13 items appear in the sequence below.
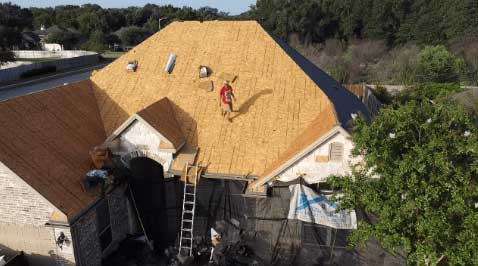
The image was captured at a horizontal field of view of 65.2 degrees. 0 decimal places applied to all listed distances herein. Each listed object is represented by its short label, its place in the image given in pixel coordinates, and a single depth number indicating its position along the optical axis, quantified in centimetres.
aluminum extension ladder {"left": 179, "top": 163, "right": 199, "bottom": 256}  1705
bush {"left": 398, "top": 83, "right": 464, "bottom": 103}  4619
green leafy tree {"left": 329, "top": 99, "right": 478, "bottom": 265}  1054
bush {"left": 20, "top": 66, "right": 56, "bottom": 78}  5918
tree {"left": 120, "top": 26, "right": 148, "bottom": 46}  11169
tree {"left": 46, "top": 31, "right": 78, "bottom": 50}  10269
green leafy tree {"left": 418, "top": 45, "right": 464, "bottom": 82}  5572
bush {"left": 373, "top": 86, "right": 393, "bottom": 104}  4669
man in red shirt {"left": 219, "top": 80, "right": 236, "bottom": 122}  1836
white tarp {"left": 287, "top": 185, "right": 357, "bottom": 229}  1540
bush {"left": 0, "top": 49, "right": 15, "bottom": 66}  6027
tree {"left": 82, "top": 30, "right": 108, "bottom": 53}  9275
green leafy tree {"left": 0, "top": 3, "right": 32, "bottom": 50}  8669
